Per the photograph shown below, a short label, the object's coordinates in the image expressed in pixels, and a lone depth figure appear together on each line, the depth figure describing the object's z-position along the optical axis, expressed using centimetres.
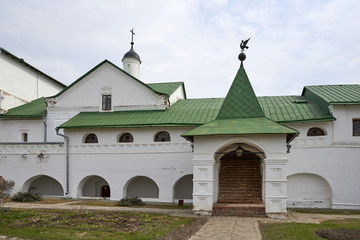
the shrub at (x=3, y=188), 1155
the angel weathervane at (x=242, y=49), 1412
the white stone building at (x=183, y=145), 1270
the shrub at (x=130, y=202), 1550
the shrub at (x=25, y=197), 1644
